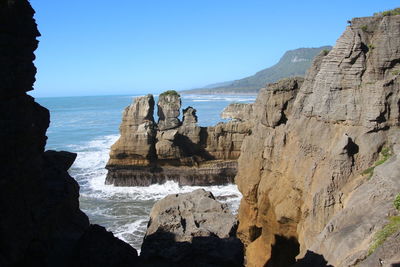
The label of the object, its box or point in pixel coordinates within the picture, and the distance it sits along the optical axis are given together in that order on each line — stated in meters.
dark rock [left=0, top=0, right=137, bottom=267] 7.40
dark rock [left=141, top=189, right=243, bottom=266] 12.15
